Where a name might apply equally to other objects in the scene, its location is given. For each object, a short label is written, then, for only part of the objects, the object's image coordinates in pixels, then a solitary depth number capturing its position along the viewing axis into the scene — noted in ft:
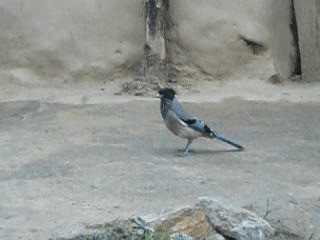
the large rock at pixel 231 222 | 29.99
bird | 40.93
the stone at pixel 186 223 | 28.73
